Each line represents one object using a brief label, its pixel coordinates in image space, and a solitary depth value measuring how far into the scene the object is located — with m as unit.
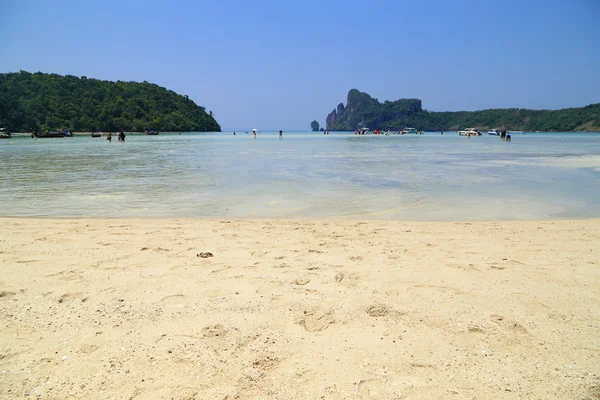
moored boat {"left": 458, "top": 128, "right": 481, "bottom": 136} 99.25
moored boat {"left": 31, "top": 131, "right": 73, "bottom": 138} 66.56
